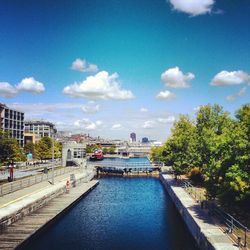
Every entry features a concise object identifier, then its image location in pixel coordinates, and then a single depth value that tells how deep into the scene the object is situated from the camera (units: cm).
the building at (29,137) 16948
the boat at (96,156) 18112
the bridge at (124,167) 10556
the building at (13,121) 13762
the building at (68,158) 11062
